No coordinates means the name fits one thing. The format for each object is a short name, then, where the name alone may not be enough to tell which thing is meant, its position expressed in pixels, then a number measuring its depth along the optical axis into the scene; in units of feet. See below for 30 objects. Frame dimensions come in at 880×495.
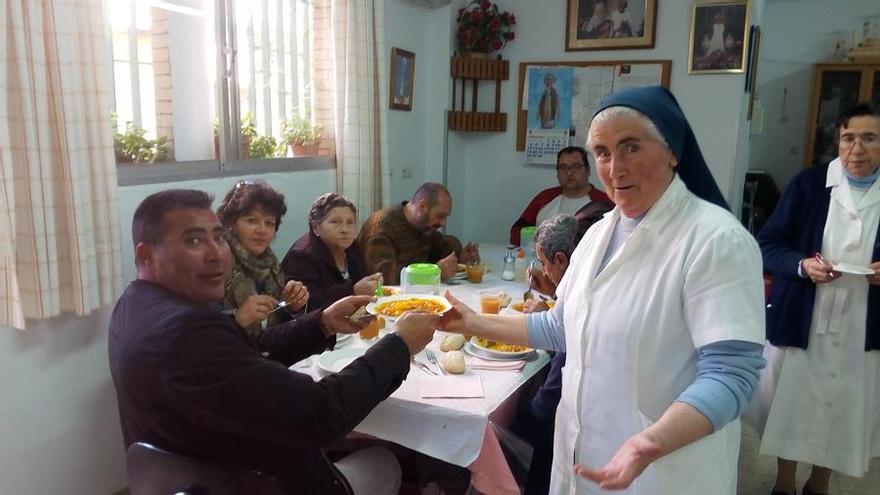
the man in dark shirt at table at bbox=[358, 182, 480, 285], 10.03
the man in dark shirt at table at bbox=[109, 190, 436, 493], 3.80
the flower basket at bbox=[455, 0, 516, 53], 15.42
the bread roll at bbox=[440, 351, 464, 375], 6.04
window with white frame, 8.45
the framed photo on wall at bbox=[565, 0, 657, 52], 14.73
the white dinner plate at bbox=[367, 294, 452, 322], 5.94
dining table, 5.23
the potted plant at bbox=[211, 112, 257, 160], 10.20
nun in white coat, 3.56
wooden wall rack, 15.53
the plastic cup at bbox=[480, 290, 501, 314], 7.93
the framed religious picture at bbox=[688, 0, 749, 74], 13.87
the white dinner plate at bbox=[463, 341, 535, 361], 6.41
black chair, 3.90
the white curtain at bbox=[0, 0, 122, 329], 6.29
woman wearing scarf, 7.10
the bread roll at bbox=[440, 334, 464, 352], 6.63
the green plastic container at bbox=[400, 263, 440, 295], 8.62
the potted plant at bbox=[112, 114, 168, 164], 8.19
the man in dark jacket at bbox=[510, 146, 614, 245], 13.17
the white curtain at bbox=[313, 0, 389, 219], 11.53
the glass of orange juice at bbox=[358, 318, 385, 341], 6.93
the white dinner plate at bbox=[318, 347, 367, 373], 5.98
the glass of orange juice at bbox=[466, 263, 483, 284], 10.11
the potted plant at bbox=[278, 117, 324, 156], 11.35
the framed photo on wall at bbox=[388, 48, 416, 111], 13.75
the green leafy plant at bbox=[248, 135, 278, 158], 10.44
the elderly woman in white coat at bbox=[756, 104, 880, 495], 7.31
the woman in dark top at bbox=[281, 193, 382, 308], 8.25
